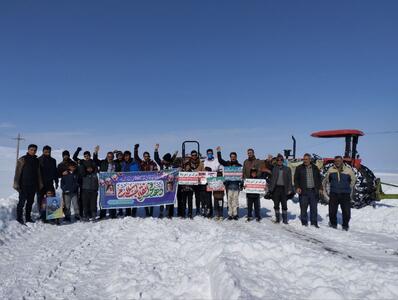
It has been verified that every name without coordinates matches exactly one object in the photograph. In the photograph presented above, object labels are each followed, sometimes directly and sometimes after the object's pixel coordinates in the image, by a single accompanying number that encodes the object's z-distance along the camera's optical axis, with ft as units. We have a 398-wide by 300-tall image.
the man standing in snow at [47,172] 32.82
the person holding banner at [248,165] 35.76
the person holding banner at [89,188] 33.99
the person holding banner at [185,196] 35.53
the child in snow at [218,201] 34.78
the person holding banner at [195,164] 36.09
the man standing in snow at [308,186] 32.94
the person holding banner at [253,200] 35.17
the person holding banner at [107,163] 36.17
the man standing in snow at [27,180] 30.66
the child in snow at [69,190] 33.47
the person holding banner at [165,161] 37.81
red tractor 43.09
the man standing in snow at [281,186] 34.22
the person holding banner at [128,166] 36.37
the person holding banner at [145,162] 37.24
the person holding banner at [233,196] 34.83
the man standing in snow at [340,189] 31.91
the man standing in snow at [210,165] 35.78
